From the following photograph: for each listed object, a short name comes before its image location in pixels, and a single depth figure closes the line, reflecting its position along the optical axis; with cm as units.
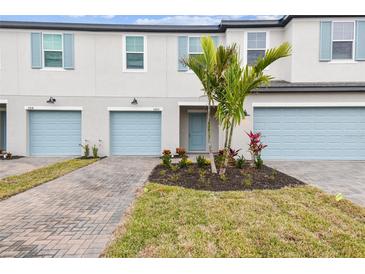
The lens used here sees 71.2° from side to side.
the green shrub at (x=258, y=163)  851
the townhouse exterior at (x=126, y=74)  1162
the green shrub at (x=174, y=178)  704
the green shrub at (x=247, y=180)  644
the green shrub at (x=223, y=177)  686
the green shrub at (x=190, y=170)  779
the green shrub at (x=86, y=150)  1216
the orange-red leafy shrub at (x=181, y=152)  1089
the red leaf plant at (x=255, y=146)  905
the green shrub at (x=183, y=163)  877
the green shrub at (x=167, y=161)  898
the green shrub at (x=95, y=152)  1214
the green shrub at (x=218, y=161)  863
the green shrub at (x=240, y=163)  852
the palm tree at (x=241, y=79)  671
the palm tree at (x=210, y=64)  687
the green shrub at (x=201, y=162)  868
